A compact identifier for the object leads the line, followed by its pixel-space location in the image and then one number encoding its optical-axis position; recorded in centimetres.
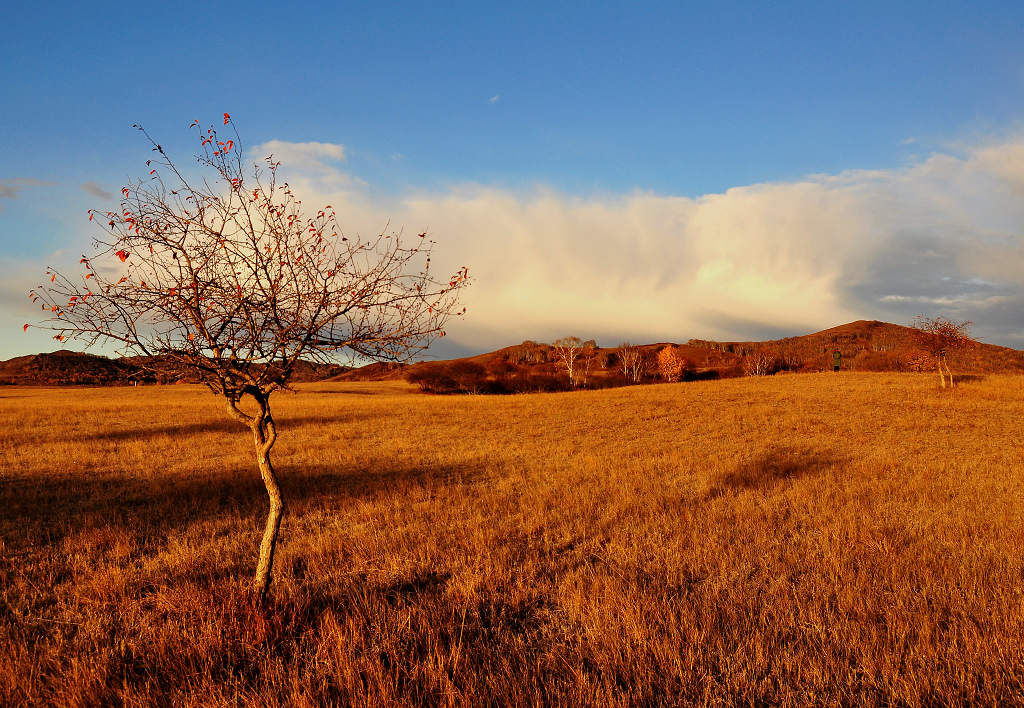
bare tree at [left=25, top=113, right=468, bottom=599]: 486
